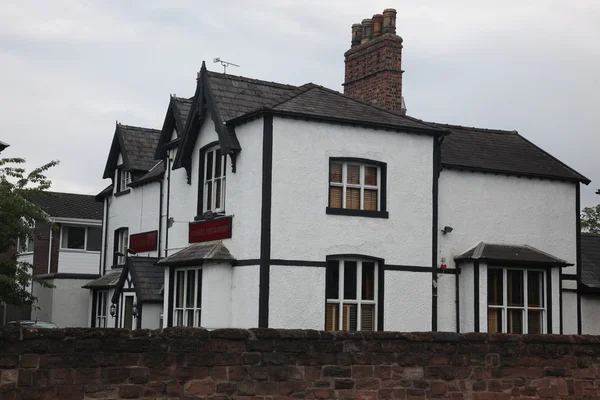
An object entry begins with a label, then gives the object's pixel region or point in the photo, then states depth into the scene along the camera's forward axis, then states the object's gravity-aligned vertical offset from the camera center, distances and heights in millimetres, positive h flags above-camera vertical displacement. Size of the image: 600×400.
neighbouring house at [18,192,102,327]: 36656 +2622
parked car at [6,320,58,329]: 32531 -500
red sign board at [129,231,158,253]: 27172 +2164
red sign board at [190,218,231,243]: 21491 +2034
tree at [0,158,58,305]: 28192 +2927
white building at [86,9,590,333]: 20438 +2331
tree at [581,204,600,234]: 49856 +5807
